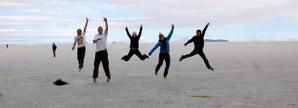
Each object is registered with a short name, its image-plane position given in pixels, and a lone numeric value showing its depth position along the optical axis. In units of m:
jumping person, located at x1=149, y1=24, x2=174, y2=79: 10.95
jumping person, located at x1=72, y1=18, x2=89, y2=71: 12.45
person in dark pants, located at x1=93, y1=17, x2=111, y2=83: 10.07
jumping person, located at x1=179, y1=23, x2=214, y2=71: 12.00
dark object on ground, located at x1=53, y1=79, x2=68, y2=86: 10.42
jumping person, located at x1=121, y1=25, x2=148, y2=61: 11.59
